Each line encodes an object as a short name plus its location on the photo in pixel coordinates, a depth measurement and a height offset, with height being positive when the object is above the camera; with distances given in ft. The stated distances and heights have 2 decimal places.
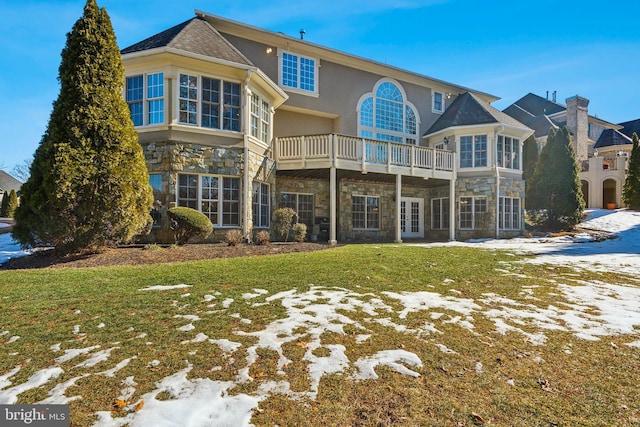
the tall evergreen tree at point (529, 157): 72.60 +12.91
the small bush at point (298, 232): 39.94 -1.92
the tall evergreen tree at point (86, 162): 25.55 +4.19
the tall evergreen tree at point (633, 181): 73.05 +7.53
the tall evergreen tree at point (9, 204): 84.12 +2.75
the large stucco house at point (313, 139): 36.04 +9.82
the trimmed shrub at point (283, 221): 39.58 -0.63
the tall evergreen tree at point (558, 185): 56.75 +5.27
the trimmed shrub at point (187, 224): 31.99 -0.83
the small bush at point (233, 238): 33.42 -2.21
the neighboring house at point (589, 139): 83.20 +22.67
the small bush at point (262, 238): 35.73 -2.36
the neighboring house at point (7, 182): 167.37 +16.82
